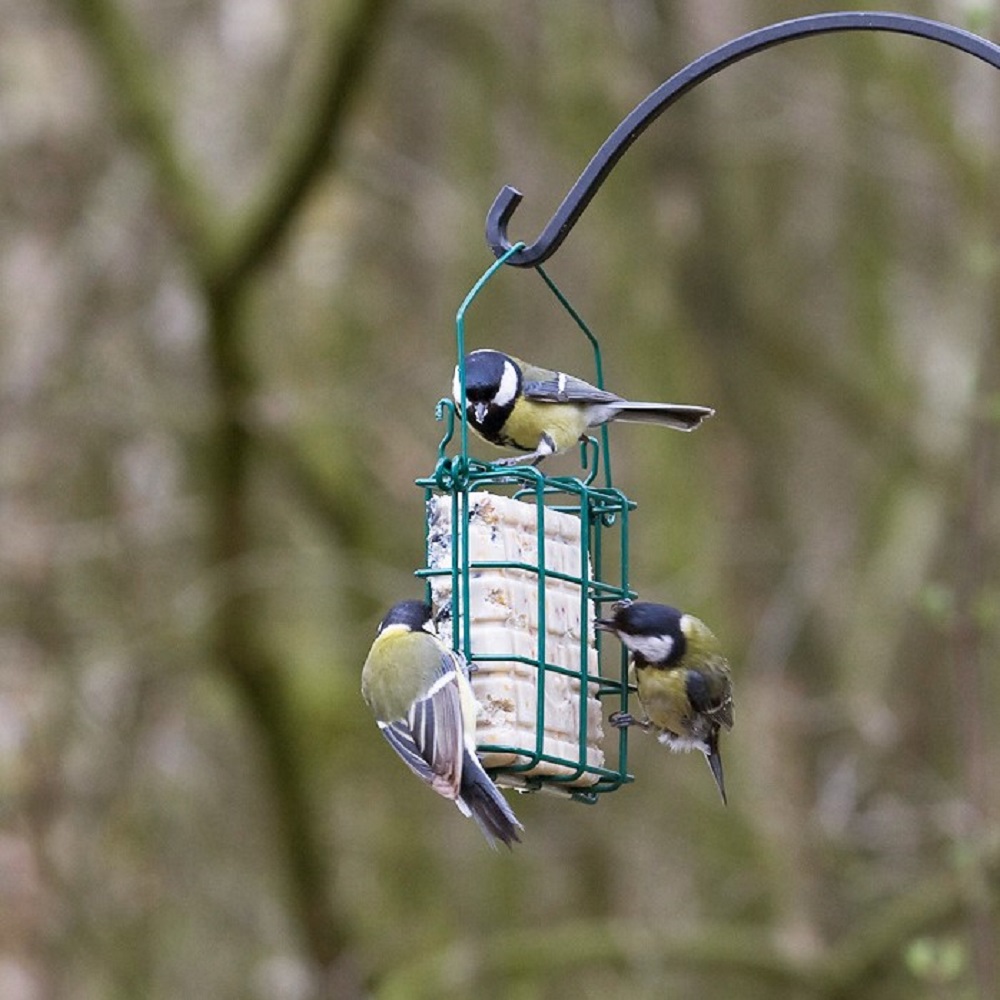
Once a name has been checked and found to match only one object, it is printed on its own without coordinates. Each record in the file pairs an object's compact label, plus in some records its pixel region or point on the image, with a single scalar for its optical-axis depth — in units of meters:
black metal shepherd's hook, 7.22
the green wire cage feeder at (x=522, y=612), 9.49
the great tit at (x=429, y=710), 9.05
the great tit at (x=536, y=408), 9.99
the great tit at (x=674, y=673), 10.18
